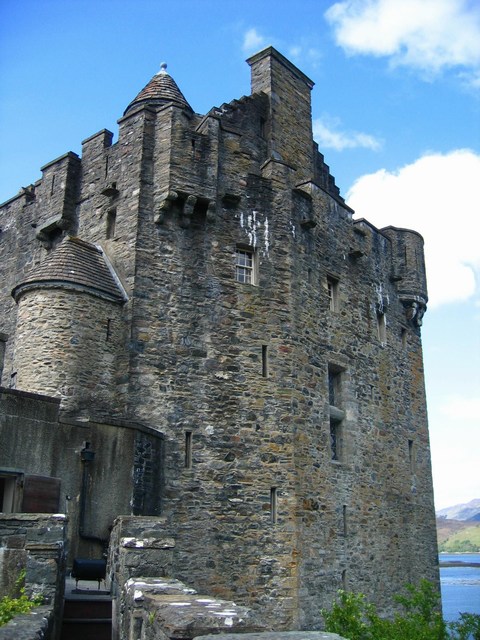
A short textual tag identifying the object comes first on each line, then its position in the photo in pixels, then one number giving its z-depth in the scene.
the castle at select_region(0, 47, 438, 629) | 13.98
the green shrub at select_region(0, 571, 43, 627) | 5.38
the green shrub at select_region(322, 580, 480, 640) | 11.16
